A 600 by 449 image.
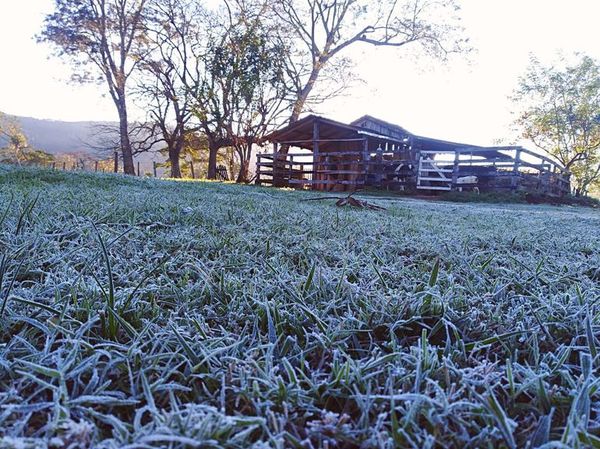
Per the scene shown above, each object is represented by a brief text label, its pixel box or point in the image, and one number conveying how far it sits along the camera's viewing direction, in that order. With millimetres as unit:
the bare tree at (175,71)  18188
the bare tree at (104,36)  17000
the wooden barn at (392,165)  11008
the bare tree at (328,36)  18141
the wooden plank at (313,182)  11956
